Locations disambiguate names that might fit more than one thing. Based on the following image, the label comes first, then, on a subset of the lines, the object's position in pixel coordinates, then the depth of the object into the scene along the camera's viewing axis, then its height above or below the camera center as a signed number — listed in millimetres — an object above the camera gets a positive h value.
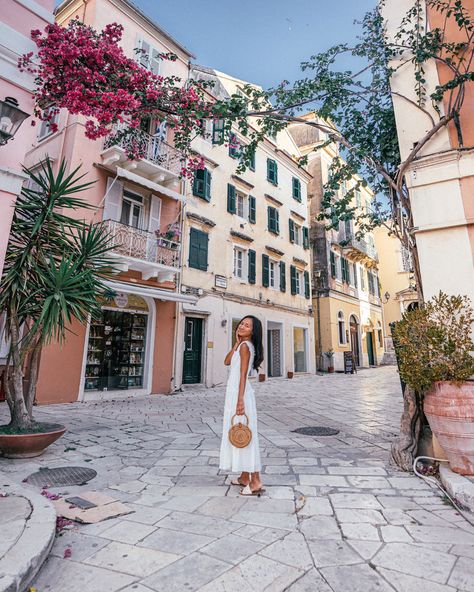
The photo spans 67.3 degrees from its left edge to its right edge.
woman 3104 -285
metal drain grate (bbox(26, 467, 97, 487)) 3365 -1050
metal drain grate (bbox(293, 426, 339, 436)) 5398 -930
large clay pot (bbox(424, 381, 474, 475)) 3135 -437
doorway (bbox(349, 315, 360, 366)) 22586 +2148
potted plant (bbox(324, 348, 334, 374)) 19500 +743
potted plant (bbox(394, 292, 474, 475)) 3168 +44
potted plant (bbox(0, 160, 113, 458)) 4203 +978
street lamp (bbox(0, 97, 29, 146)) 3354 +2353
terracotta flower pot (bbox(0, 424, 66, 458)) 3986 -839
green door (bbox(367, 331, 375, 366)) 24997 +1714
